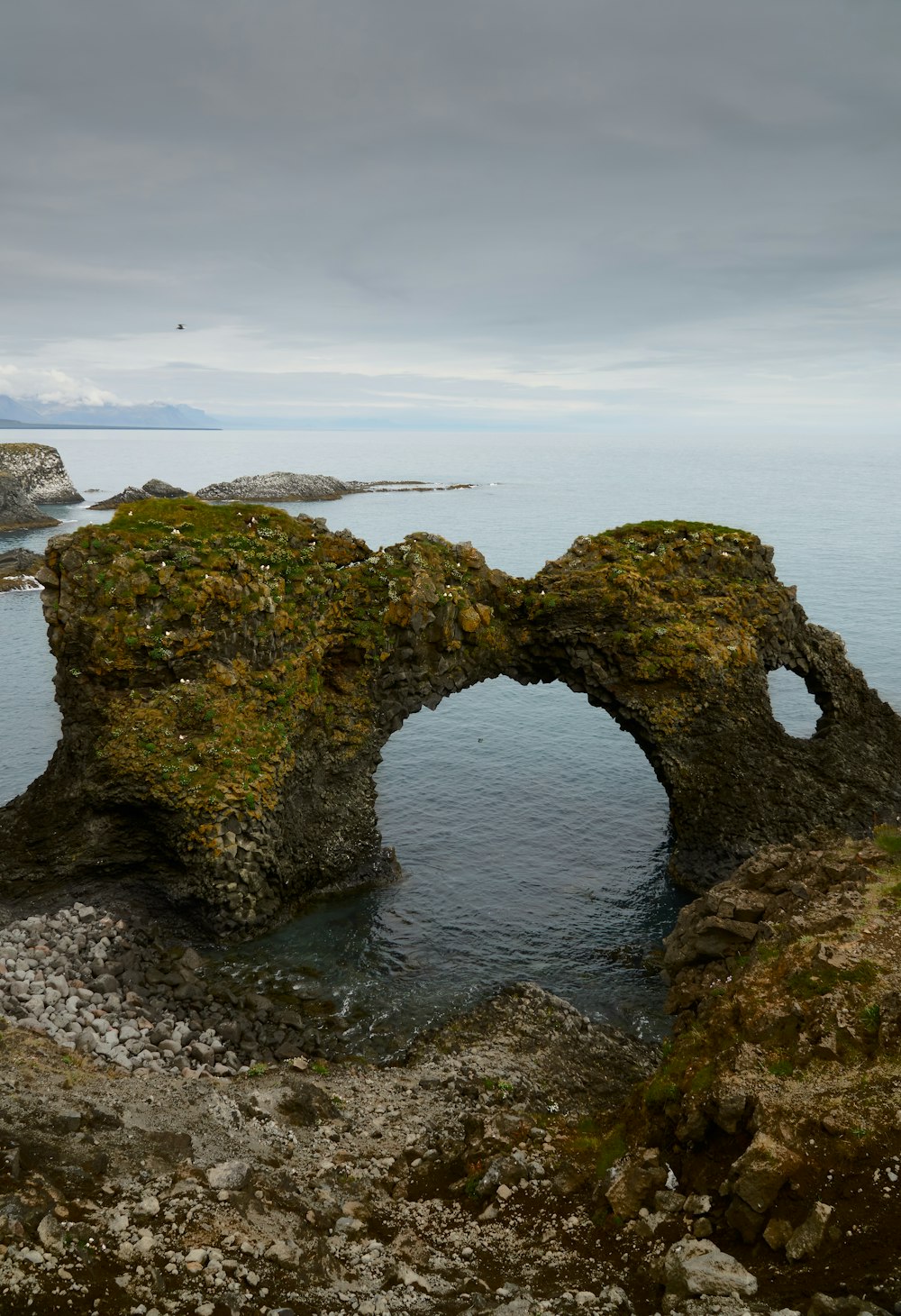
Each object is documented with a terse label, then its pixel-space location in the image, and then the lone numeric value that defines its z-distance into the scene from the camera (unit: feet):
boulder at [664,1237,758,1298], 42.09
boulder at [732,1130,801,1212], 46.62
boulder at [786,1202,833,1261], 43.06
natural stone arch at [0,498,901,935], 101.50
